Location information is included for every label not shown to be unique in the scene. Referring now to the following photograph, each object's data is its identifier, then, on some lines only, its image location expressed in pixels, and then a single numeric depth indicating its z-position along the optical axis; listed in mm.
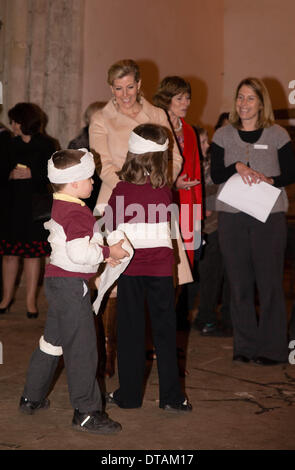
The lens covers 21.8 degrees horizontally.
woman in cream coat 4113
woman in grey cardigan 4559
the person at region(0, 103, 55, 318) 5891
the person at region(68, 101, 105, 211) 4465
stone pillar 7488
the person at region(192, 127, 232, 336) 5570
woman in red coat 4750
